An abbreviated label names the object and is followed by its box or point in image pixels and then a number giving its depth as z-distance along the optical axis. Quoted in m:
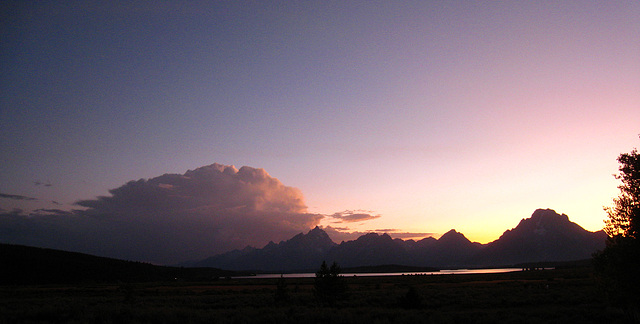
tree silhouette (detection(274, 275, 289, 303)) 34.25
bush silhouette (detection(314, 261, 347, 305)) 30.97
